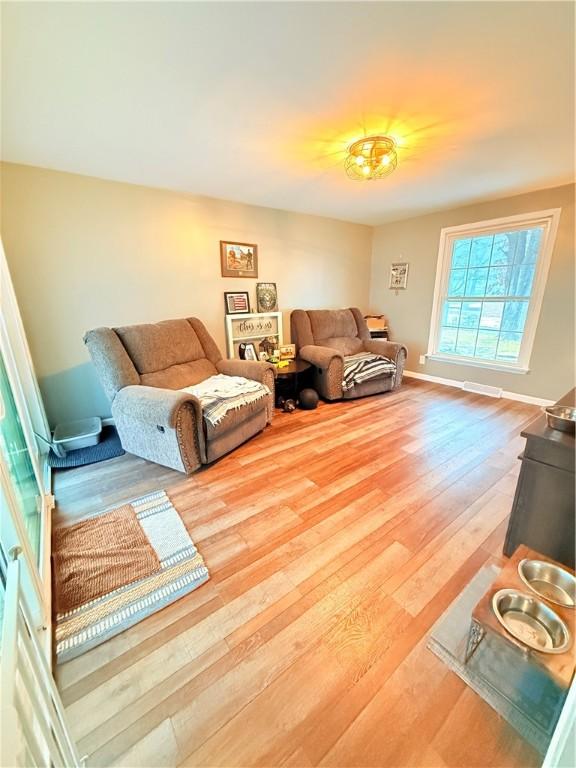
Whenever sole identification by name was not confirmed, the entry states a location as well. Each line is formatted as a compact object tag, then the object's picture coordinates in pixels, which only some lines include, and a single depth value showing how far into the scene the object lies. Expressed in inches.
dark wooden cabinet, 47.9
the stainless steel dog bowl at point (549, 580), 42.1
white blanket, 85.6
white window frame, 121.2
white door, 20.5
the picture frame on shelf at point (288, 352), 145.0
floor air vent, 143.2
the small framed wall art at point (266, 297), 143.6
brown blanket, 51.8
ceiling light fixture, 76.7
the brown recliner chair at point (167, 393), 80.1
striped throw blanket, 135.6
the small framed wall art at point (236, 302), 134.3
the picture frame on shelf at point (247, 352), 136.9
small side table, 126.5
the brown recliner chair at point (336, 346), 134.3
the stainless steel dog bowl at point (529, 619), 37.0
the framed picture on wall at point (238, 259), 129.2
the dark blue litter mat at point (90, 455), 89.3
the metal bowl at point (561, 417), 49.0
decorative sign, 136.1
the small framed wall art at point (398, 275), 171.6
